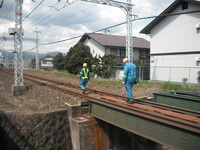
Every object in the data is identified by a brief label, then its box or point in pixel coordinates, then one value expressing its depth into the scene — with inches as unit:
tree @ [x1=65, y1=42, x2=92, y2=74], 1145.9
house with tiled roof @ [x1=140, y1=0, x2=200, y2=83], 812.6
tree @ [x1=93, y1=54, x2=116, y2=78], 990.4
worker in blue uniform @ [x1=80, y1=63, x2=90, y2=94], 458.9
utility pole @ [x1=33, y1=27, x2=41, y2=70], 1923.0
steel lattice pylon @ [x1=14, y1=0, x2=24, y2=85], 547.5
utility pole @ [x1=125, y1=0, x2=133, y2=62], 792.3
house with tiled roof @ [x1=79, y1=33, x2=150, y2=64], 1316.4
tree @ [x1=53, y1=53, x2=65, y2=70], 1790.6
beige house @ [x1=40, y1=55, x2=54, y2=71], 3329.2
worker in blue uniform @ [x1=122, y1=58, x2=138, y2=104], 279.6
